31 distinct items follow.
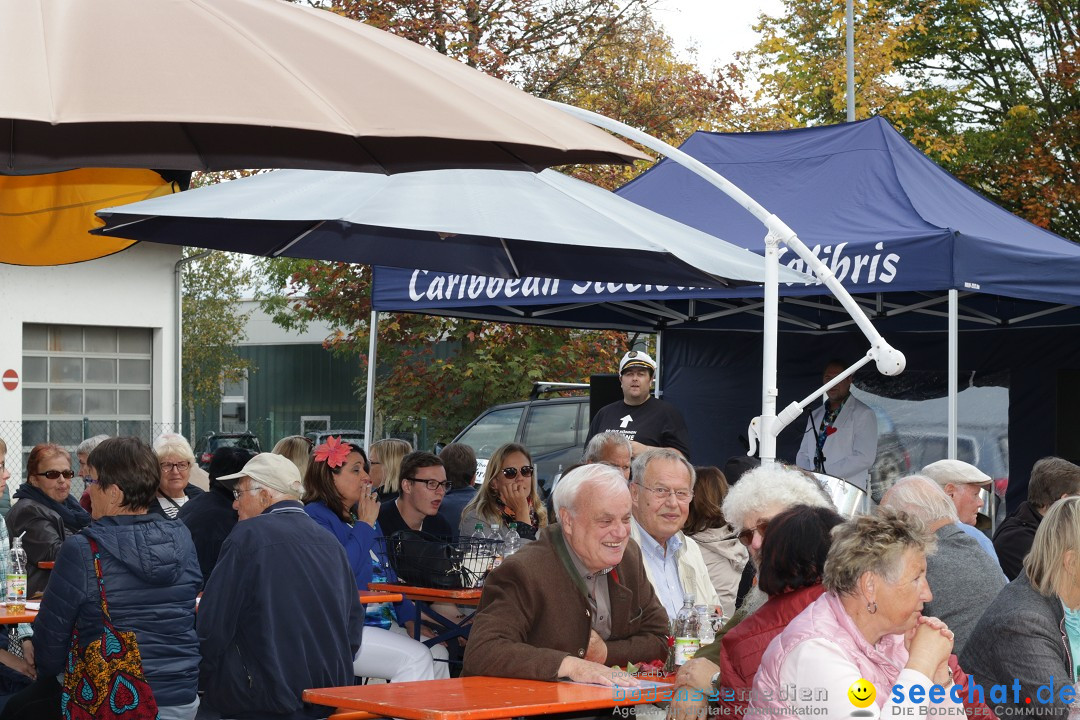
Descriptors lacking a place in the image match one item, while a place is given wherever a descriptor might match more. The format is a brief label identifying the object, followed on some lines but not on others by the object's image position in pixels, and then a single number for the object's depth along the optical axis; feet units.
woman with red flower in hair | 20.40
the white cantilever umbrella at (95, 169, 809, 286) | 17.57
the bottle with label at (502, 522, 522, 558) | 21.25
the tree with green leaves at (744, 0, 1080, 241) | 70.74
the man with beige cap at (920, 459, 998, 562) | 21.16
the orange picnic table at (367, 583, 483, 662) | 20.04
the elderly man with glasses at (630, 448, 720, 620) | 17.70
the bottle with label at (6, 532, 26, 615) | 18.47
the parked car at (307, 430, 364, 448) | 76.69
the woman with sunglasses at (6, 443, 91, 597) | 23.13
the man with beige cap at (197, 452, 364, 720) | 15.26
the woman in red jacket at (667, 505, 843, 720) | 11.93
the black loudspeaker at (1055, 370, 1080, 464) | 34.19
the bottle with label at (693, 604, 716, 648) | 14.42
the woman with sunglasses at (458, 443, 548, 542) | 23.67
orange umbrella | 15.67
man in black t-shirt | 28.91
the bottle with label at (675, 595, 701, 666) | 13.61
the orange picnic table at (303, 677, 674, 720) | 11.59
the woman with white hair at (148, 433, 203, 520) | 25.75
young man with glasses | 23.11
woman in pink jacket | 10.43
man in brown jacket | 13.51
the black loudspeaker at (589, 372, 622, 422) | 39.63
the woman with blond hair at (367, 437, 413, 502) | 26.30
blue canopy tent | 25.00
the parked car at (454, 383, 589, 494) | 46.96
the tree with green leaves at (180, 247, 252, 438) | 105.40
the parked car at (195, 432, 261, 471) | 67.97
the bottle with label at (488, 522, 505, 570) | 20.89
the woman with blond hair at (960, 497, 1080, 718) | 13.33
